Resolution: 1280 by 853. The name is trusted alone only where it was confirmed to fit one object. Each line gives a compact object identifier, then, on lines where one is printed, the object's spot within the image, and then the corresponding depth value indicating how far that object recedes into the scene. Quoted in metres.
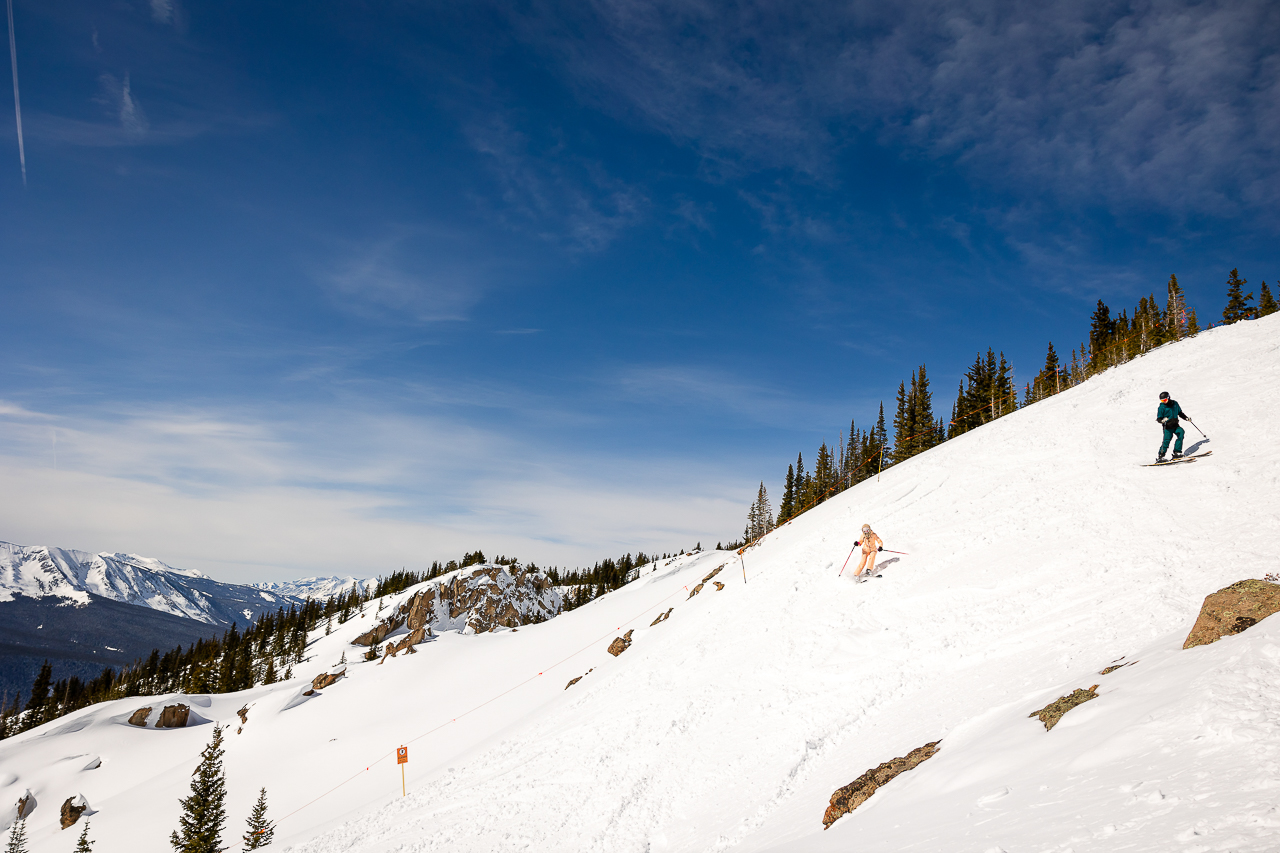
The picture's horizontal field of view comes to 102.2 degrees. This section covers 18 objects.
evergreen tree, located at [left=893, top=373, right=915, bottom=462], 68.52
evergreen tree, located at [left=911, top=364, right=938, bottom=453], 66.40
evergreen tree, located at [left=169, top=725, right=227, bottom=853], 25.80
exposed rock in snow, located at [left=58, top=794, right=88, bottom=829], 39.25
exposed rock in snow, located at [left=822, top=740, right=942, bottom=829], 8.63
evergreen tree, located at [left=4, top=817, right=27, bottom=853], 33.39
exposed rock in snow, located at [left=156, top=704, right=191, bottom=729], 54.66
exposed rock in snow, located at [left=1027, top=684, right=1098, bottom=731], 7.69
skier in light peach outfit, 18.56
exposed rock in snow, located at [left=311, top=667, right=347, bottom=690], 51.34
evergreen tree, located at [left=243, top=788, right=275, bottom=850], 24.63
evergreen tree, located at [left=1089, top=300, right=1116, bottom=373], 77.56
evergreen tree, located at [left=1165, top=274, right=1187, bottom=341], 61.81
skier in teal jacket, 17.72
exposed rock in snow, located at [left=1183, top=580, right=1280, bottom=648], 7.68
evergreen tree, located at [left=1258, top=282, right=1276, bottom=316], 52.91
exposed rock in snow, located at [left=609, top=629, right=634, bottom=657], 28.84
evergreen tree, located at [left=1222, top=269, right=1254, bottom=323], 56.71
